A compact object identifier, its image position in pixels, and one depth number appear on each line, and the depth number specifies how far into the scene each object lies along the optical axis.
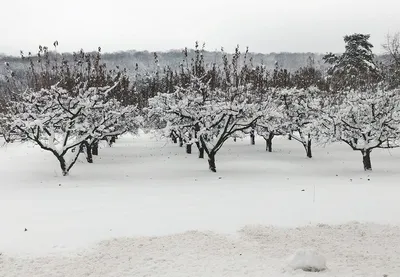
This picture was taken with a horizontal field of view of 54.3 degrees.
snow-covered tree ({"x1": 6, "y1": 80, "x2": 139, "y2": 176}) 18.05
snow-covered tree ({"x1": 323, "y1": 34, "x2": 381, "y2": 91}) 49.53
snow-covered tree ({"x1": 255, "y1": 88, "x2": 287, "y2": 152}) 22.88
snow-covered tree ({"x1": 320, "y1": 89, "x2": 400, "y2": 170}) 20.61
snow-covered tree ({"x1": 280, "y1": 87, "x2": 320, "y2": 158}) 28.09
